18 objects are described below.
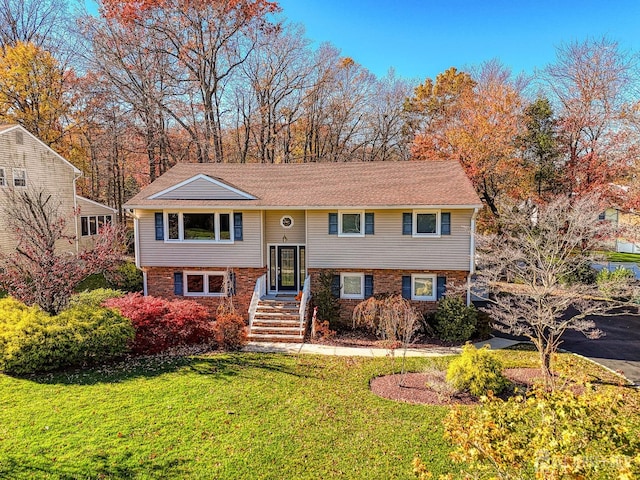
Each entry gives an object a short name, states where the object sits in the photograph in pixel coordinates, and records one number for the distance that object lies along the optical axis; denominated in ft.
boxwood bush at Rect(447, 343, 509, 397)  33.17
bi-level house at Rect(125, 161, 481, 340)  52.54
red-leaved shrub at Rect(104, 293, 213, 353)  42.06
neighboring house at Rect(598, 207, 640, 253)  61.71
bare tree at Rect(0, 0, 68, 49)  96.58
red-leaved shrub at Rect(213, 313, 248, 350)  44.06
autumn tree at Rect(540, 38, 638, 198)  70.28
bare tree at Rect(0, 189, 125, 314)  39.50
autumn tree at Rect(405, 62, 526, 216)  78.64
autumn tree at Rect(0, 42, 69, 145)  85.92
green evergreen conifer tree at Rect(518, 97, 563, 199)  76.59
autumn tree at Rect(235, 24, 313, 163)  99.30
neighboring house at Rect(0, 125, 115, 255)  67.77
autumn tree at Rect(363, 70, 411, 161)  116.47
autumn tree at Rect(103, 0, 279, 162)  84.12
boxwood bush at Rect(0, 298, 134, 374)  33.78
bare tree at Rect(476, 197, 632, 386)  34.86
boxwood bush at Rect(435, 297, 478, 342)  48.73
